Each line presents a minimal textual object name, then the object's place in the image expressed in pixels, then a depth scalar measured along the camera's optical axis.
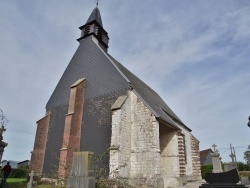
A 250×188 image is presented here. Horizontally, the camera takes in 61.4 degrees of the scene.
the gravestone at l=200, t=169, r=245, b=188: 6.50
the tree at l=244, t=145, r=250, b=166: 34.08
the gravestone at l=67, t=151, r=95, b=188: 5.79
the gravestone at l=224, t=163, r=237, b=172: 13.51
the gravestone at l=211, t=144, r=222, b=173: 14.61
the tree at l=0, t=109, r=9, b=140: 10.21
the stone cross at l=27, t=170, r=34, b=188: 8.80
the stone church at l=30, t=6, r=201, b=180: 11.27
